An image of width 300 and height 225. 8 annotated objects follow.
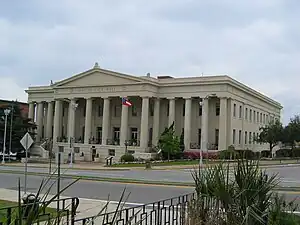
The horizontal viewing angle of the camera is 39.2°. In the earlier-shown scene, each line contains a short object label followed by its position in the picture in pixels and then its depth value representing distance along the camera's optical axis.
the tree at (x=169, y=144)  53.34
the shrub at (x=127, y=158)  52.94
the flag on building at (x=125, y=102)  53.44
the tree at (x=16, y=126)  61.22
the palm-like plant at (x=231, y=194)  6.38
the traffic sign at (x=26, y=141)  22.58
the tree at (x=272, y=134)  63.94
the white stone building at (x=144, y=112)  58.22
